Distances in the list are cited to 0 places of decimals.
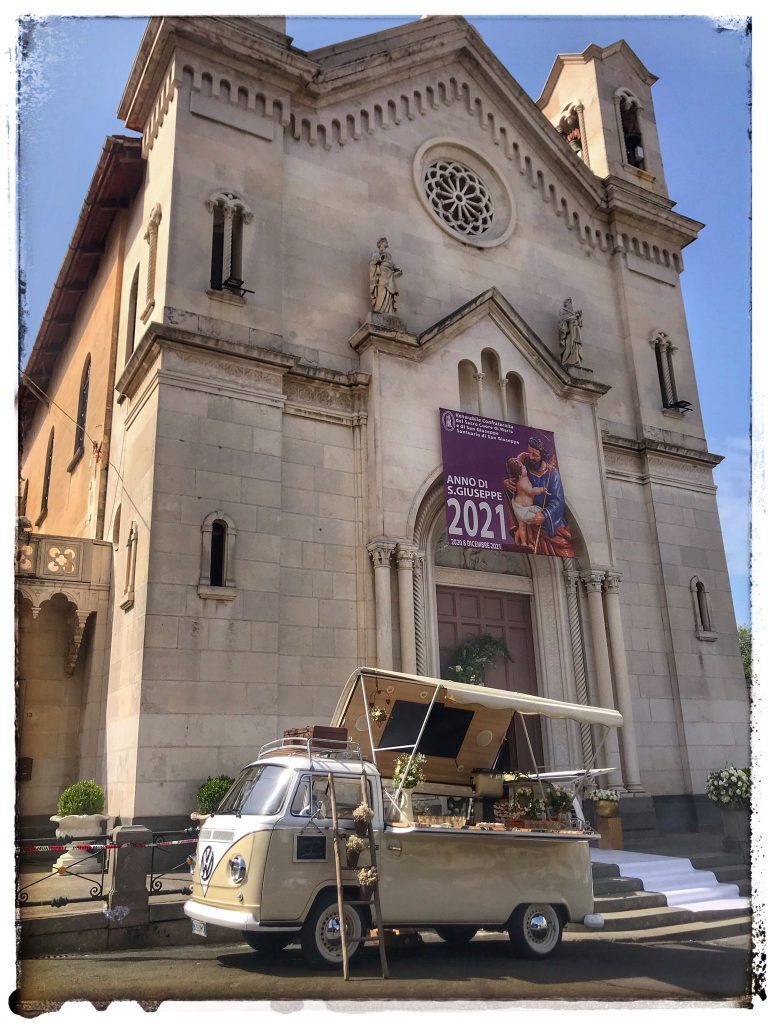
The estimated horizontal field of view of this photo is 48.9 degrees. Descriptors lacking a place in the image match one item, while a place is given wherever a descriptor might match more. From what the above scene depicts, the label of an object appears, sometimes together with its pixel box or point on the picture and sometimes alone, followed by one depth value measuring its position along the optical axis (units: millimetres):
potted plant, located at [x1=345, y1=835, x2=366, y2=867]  8930
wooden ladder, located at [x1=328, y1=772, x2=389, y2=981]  8305
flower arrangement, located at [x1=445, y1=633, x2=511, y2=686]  17625
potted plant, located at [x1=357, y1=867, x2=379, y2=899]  8741
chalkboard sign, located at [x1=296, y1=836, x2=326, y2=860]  8906
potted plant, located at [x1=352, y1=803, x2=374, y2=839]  9117
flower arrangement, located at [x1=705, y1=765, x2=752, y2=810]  16344
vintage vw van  8727
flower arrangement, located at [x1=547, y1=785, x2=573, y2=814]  11305
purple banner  18031
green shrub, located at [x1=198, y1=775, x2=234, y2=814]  13188
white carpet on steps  13336
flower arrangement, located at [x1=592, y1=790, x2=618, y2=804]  16703
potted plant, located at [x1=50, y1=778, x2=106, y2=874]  13758
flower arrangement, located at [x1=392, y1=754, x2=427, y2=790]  10170
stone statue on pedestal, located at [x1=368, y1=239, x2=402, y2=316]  18703
